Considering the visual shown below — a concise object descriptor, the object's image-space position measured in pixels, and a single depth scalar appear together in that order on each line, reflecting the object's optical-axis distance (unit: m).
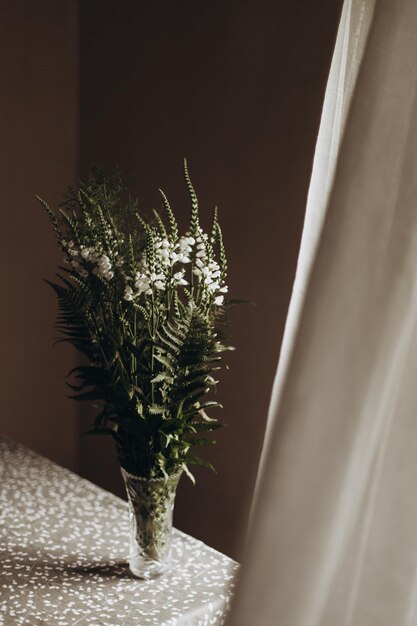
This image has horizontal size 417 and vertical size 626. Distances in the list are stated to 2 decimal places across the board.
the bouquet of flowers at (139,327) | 1.20
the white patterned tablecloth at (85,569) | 1.19
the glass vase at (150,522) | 1.26
